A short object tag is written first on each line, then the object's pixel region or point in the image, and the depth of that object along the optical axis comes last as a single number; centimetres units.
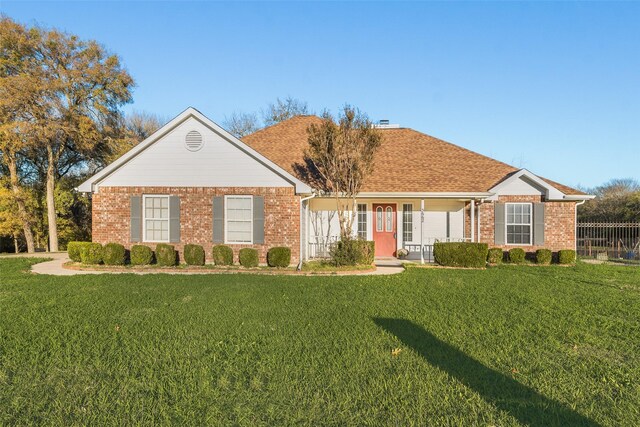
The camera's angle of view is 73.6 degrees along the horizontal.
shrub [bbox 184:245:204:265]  1429
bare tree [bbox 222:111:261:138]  3991
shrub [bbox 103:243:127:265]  1420
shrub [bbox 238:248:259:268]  1398
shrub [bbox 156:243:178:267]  1425
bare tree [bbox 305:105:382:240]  1433
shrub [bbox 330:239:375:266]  1376
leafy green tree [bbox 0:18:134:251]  2139
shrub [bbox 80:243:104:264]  1427
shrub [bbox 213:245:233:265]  1430
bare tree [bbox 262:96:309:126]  3809
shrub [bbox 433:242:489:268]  1409
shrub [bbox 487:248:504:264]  1531
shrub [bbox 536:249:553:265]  1520
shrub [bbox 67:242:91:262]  1454
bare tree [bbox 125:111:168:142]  3338
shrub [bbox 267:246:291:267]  1392
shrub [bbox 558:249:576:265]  1529
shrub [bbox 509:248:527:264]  1540
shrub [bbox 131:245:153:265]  1439
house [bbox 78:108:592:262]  1485
